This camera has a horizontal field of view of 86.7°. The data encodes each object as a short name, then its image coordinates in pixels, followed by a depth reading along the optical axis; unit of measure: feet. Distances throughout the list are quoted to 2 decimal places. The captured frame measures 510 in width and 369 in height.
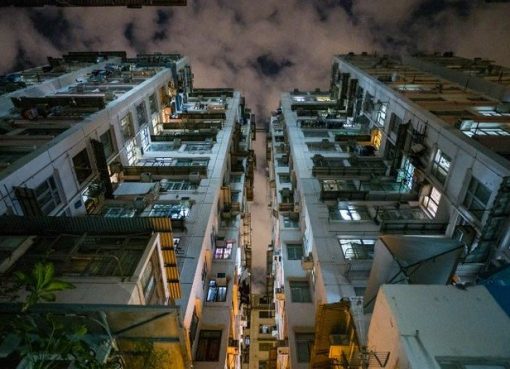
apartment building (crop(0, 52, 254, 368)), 33.60
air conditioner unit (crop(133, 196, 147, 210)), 74.37
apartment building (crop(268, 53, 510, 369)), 41.81
